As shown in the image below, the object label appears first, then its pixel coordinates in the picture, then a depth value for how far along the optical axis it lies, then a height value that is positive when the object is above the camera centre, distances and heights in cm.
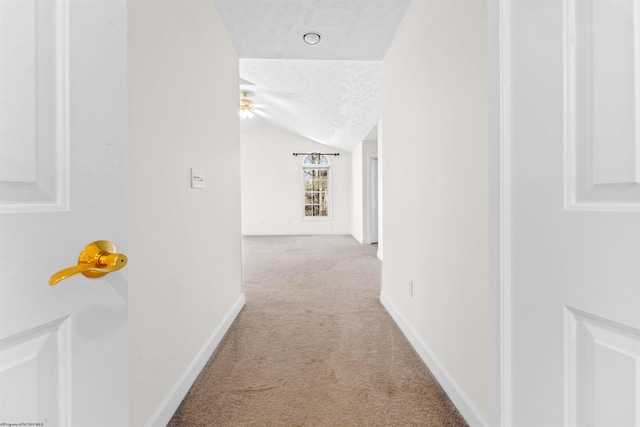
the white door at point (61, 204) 41 +1
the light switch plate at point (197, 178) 168 +19
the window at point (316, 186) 887 +73
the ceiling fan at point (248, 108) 579 +218
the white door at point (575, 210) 46 +0
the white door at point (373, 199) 706 +27
